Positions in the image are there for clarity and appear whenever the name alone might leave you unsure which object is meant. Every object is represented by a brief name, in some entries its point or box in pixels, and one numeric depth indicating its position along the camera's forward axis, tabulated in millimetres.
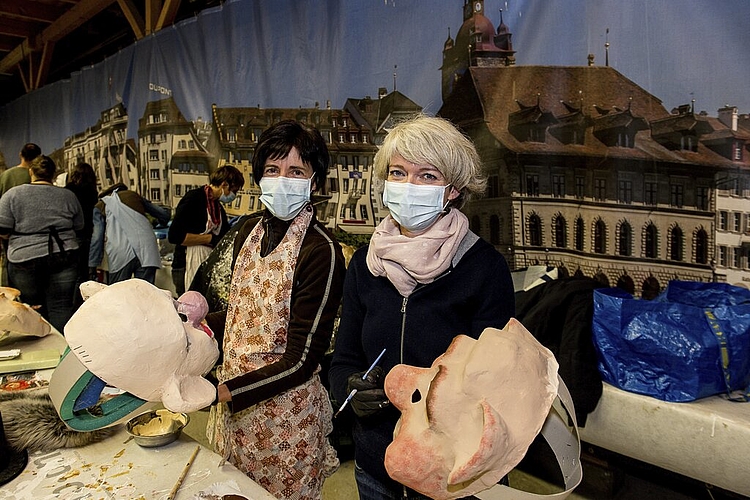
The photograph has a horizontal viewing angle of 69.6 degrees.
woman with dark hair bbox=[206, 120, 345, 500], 1476
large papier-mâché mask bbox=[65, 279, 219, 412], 1122
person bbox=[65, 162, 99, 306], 4402
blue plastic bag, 1758
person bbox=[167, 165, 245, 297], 3660
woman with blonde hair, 1216
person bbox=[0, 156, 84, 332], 3500
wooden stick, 1245
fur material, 1424
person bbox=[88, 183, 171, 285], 4020
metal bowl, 1461
